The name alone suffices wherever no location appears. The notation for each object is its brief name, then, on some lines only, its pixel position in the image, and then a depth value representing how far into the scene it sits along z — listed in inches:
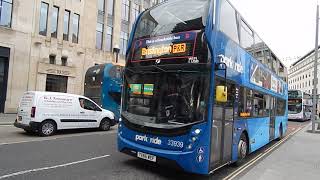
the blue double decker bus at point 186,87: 281.1
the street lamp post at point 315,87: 927.7
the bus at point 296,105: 1472.7
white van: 538.6
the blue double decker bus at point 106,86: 825.5
